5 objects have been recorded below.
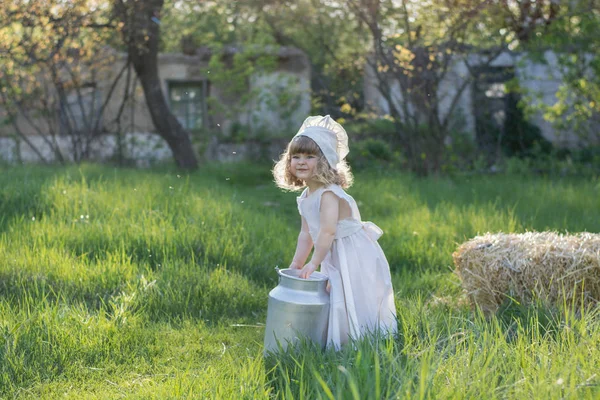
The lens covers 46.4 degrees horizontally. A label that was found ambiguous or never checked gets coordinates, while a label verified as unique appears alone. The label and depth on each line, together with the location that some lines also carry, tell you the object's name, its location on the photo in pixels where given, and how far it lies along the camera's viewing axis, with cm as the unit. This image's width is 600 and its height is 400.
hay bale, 387
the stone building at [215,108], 1393
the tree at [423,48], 919
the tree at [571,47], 968
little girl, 347
